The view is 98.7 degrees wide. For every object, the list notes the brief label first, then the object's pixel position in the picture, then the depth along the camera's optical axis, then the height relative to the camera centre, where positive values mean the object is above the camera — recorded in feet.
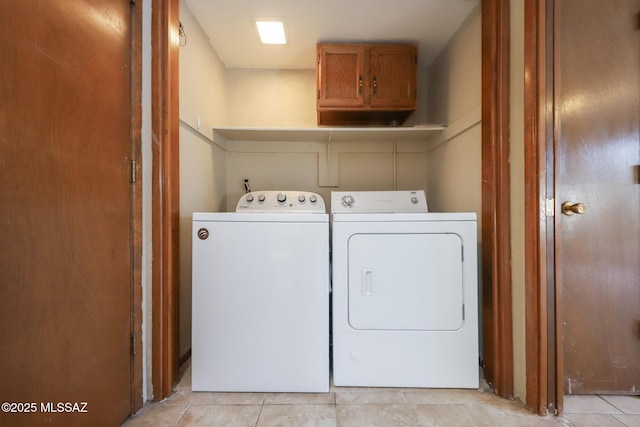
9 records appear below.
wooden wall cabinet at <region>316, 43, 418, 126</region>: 6.60 +3.29
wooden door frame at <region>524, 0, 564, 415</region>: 3.98 -0.11
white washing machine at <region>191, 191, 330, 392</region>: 4.57 -1.54
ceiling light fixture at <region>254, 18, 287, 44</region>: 6.02 +4.24
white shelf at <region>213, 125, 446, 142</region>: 6.87 +2.13
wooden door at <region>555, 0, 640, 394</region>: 4.31 +0.51
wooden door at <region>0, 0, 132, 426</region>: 2.59 +0.02
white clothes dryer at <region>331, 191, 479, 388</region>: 4.62 -1.46
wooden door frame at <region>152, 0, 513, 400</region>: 4.33 +0.27
